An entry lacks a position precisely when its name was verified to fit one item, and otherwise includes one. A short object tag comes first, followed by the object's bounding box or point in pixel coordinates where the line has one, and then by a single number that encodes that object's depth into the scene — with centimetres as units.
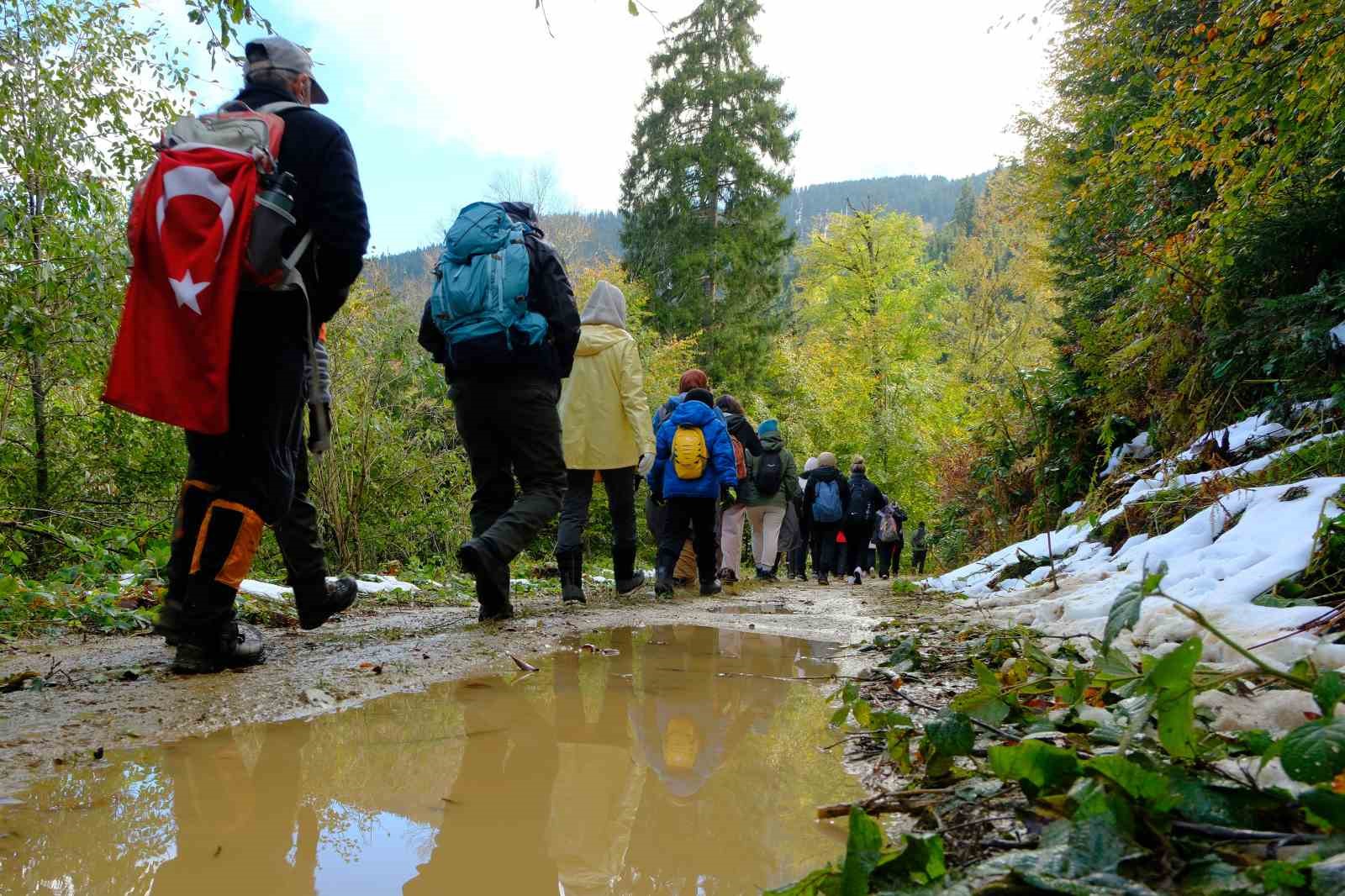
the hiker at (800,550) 1271
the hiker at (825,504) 1166
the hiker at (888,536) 1527
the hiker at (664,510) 753
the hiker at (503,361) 432
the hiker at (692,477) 672
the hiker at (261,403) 296
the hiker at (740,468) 902
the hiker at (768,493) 962
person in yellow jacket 591
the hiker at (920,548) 2034
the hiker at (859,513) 1234
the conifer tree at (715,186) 2920
